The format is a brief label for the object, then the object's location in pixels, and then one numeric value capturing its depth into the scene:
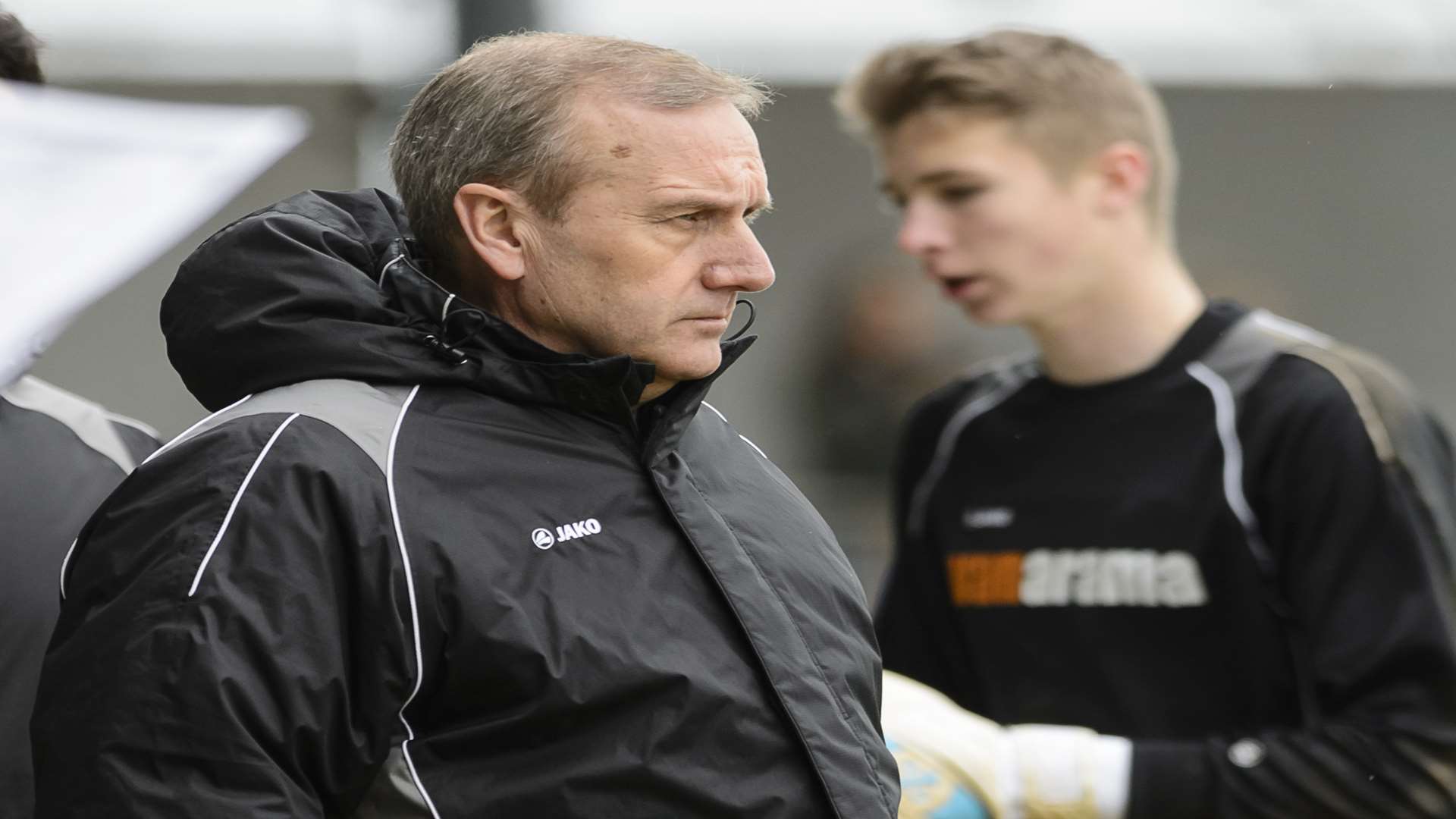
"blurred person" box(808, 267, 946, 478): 16.72
